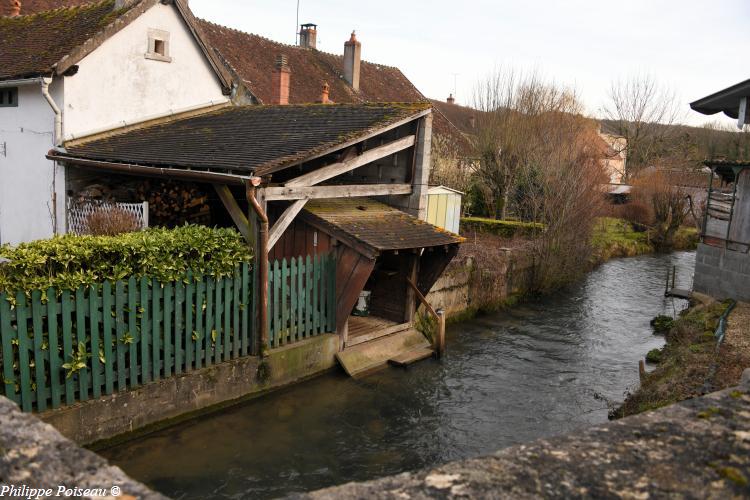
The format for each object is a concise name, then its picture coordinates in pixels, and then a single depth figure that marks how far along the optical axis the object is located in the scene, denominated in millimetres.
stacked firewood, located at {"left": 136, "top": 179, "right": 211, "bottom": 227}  11234
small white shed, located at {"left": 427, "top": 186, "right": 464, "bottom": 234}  17703
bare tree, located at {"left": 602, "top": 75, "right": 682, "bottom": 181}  44938
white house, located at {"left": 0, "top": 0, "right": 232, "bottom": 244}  11422
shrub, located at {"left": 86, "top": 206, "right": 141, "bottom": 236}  9539
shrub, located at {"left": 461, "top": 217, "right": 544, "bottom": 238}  20455
